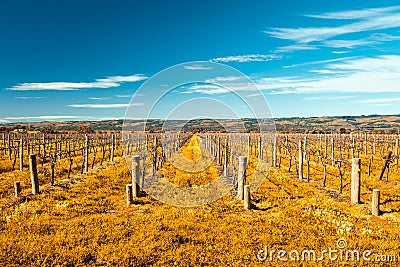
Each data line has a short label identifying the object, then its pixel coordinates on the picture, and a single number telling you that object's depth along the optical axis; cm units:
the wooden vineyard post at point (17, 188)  1492
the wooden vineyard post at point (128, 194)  1387
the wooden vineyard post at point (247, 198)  1333
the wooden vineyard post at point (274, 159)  3066
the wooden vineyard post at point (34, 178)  1605
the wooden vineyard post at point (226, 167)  2327
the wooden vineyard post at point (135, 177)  1577
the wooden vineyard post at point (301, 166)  2234
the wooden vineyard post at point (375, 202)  1241
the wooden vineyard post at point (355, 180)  1462
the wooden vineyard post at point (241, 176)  1527
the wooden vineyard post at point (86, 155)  2474
